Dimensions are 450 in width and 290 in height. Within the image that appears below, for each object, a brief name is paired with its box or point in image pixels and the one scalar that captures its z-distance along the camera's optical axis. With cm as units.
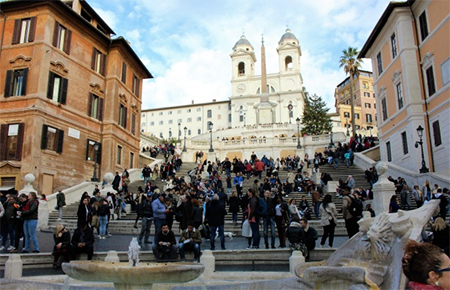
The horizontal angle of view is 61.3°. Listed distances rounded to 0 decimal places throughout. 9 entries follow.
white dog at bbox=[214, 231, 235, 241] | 1323
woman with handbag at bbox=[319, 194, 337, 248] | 1027
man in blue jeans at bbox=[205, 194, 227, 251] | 1107
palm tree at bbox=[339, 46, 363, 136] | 5234
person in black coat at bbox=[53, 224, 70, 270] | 889
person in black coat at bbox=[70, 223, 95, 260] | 912
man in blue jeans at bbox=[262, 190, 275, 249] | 1137
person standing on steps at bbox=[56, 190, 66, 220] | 1647
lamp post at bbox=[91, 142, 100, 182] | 2360
